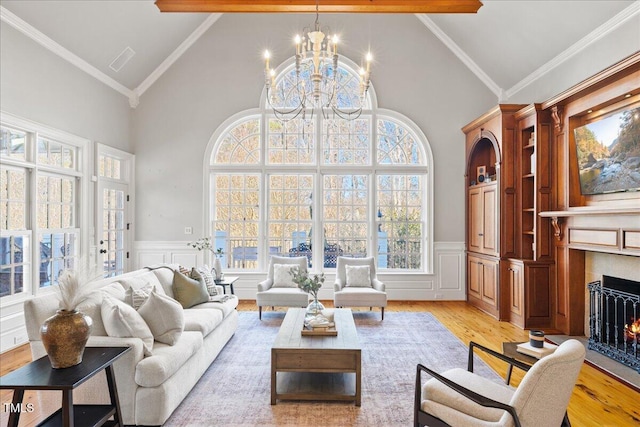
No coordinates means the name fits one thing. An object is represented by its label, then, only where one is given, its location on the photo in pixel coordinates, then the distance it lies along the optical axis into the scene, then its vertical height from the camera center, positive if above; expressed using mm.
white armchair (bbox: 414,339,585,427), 1848 -908
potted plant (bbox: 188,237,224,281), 6445 -445
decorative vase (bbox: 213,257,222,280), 5571 -726
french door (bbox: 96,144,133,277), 5973 +149
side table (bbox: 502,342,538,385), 2529 -922
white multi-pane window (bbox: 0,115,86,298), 4293 +178
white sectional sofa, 2561 -1035
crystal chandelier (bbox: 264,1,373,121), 6754 +2110
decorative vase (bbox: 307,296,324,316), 3847 -914
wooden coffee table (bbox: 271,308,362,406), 3004 -1144
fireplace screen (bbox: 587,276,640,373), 3725 -1069
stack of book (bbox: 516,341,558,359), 2516 -882
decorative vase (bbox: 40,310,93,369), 2121 -653
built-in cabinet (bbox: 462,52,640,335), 3908 +58
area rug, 2762 -1423
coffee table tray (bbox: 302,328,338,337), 3330 -986
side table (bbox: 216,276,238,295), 5340 -877
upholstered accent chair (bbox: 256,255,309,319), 5336 -1011
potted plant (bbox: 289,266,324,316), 3875 -677
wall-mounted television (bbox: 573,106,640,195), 3662 +667
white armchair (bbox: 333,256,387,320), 5375 -987
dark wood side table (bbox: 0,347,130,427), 1962 -833
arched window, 6883 +419
